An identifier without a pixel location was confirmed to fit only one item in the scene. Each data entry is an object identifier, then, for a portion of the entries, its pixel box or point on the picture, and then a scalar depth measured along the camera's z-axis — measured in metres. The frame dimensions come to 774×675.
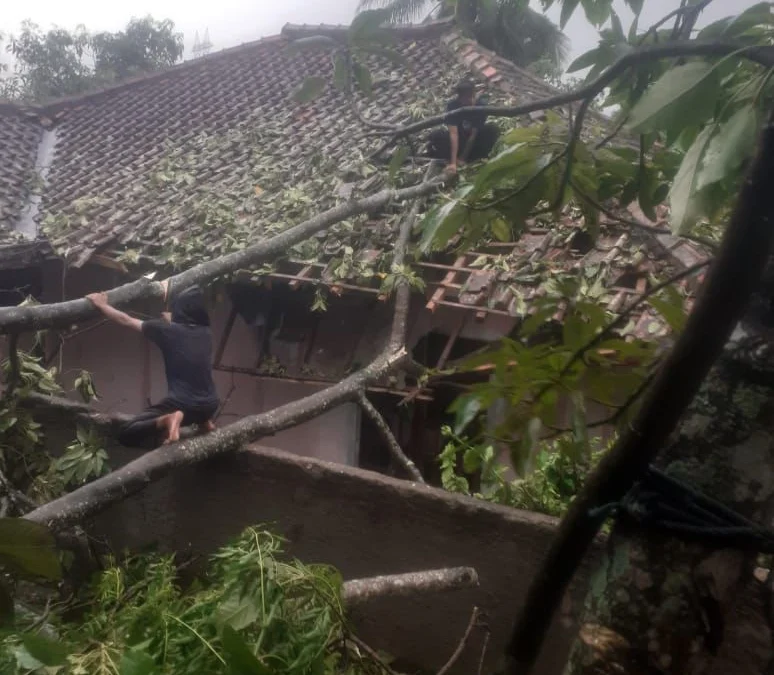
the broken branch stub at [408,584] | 2.80
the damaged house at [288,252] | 5.22
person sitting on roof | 6.28
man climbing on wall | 4.68
